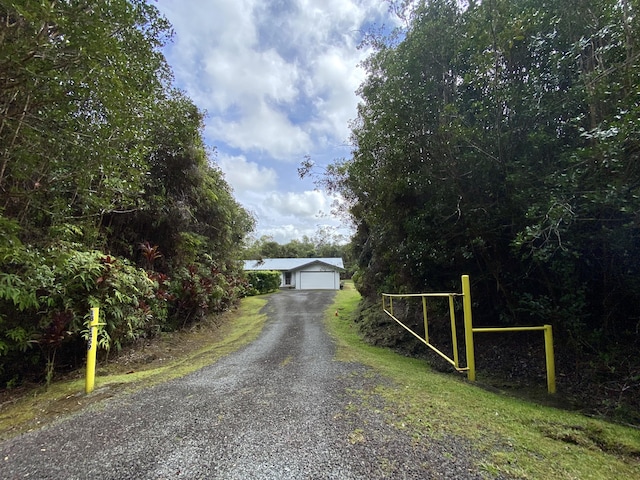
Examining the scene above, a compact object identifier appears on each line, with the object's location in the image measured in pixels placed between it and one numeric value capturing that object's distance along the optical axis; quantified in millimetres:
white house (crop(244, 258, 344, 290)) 28797
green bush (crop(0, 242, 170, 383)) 3481
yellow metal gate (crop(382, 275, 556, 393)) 3732
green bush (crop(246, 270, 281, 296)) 20848
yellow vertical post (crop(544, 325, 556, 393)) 3740
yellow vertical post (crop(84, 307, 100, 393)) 3646
